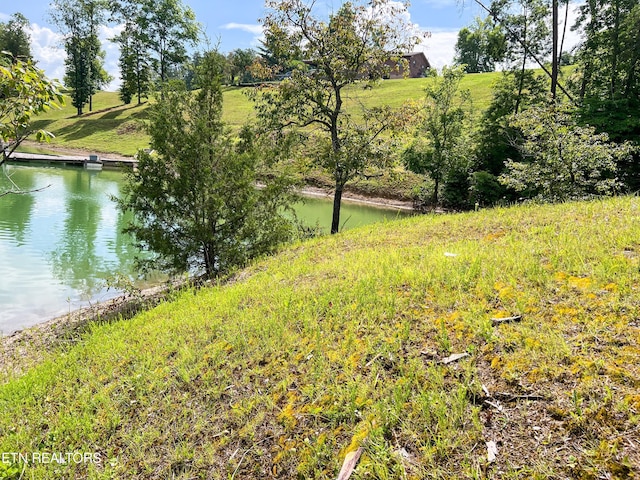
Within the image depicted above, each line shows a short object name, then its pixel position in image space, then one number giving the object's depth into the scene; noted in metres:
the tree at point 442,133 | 22.22
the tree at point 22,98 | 3.07
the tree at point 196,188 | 8.52
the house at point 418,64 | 68.81
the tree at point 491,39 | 18.60
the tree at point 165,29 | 49.56
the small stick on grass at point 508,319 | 3.39
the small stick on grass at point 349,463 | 2.47
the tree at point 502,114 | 20.98
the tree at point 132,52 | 50.00
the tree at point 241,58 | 64.56
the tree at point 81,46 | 50.54
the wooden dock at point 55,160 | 36.03
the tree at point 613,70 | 16.03
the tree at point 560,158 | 8.79
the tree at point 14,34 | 57.91
